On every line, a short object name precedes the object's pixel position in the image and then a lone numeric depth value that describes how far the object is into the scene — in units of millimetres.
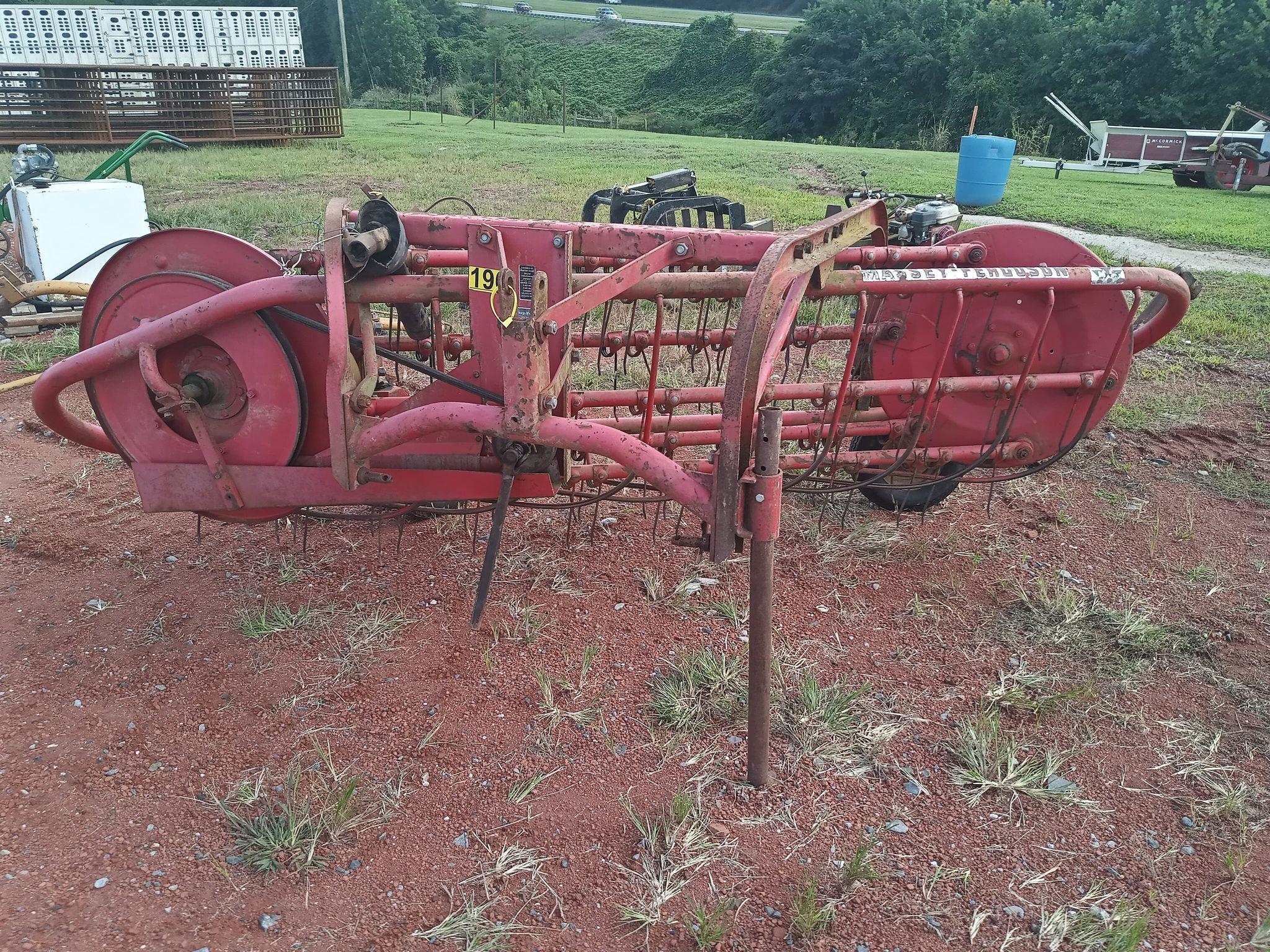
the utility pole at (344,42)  33562
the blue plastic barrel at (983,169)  12156
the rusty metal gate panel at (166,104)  18562
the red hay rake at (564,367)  2467
